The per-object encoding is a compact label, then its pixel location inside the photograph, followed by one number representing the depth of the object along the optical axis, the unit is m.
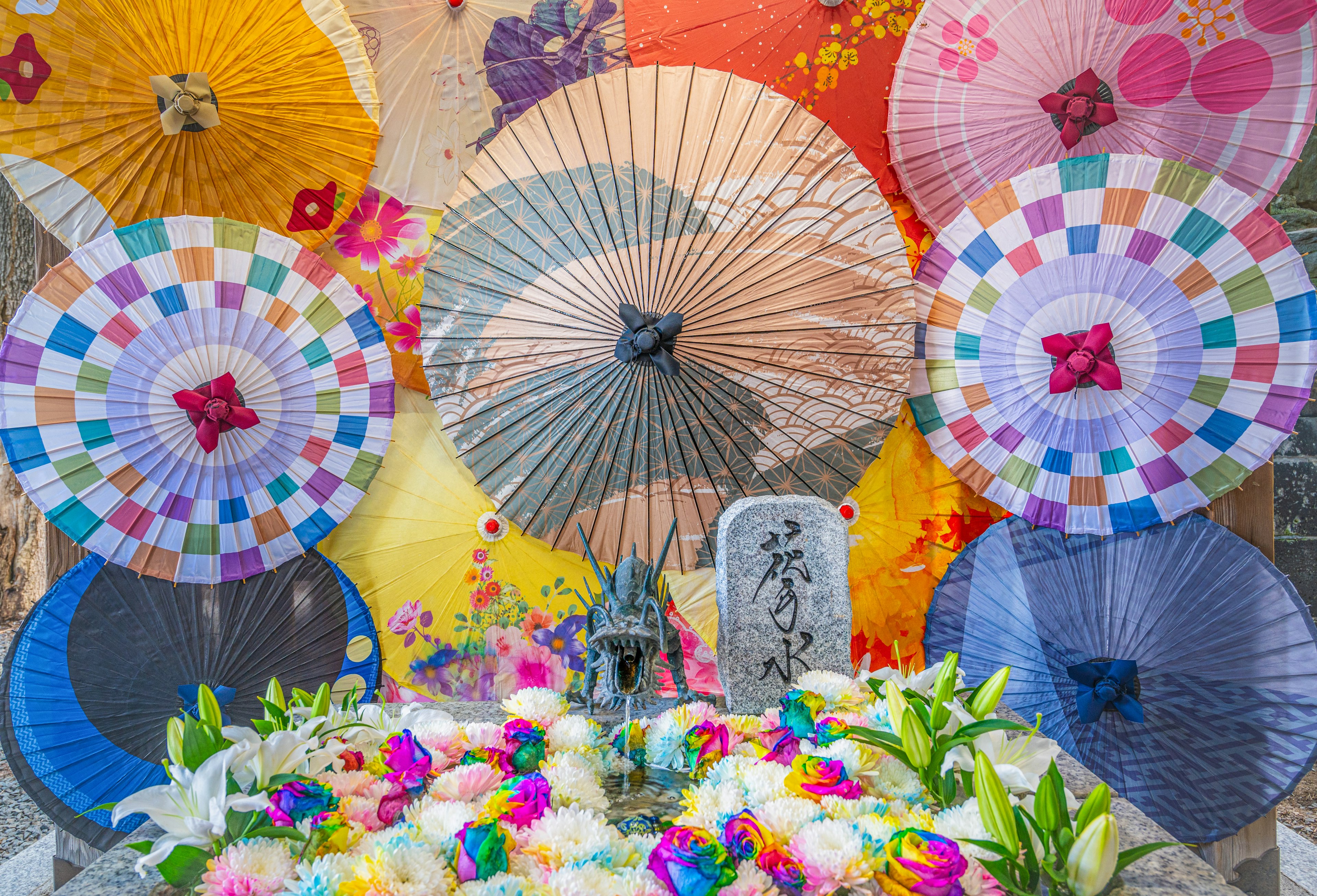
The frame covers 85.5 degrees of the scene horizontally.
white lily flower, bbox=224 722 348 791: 1.57
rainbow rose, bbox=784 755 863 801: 1.71
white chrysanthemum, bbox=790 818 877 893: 1.41
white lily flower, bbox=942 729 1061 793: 1.72
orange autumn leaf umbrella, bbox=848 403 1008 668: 3.29
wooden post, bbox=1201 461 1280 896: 3.06
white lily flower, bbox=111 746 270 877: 1.44
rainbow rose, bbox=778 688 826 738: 1.98
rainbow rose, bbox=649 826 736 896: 1.36
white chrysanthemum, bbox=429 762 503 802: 1.75
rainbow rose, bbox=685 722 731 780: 2.00
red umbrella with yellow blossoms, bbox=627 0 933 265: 3.09
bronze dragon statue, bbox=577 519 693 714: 2.32
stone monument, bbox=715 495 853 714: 2.37
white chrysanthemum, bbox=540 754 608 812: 1.76
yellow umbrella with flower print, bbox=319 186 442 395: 3.20
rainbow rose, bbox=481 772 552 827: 1.59
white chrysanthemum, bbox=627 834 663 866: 1.55
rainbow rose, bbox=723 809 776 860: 1.48
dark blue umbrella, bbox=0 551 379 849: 2.78
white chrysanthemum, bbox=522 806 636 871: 1.46
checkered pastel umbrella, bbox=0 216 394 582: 2.70
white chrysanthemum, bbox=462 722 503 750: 2.04
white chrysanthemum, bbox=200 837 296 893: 1.35
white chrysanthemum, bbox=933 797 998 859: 1.51
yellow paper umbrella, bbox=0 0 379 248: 2.71
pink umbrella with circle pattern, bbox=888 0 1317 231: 2.88
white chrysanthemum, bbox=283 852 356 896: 1.32
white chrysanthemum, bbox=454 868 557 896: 1.34
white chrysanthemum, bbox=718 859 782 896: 1.39
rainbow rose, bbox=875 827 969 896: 1.34
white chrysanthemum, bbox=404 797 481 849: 1.53
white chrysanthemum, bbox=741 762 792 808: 1.76
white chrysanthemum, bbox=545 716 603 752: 2.05
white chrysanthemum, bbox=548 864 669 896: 1.34
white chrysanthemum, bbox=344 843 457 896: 1.33
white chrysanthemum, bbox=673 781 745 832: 1.66
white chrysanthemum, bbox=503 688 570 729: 2.19
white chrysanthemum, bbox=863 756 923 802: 1.79
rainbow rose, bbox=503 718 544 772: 1.93
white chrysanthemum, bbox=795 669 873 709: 2.16
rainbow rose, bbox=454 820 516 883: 1.43
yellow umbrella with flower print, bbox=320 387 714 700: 3.19
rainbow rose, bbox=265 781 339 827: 1.52
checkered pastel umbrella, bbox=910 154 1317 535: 2.80
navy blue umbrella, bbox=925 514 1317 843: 2.83
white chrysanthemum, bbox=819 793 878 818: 1.65
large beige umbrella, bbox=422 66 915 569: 2.73
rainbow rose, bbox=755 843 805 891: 1.43
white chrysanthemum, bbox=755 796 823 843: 1.61
